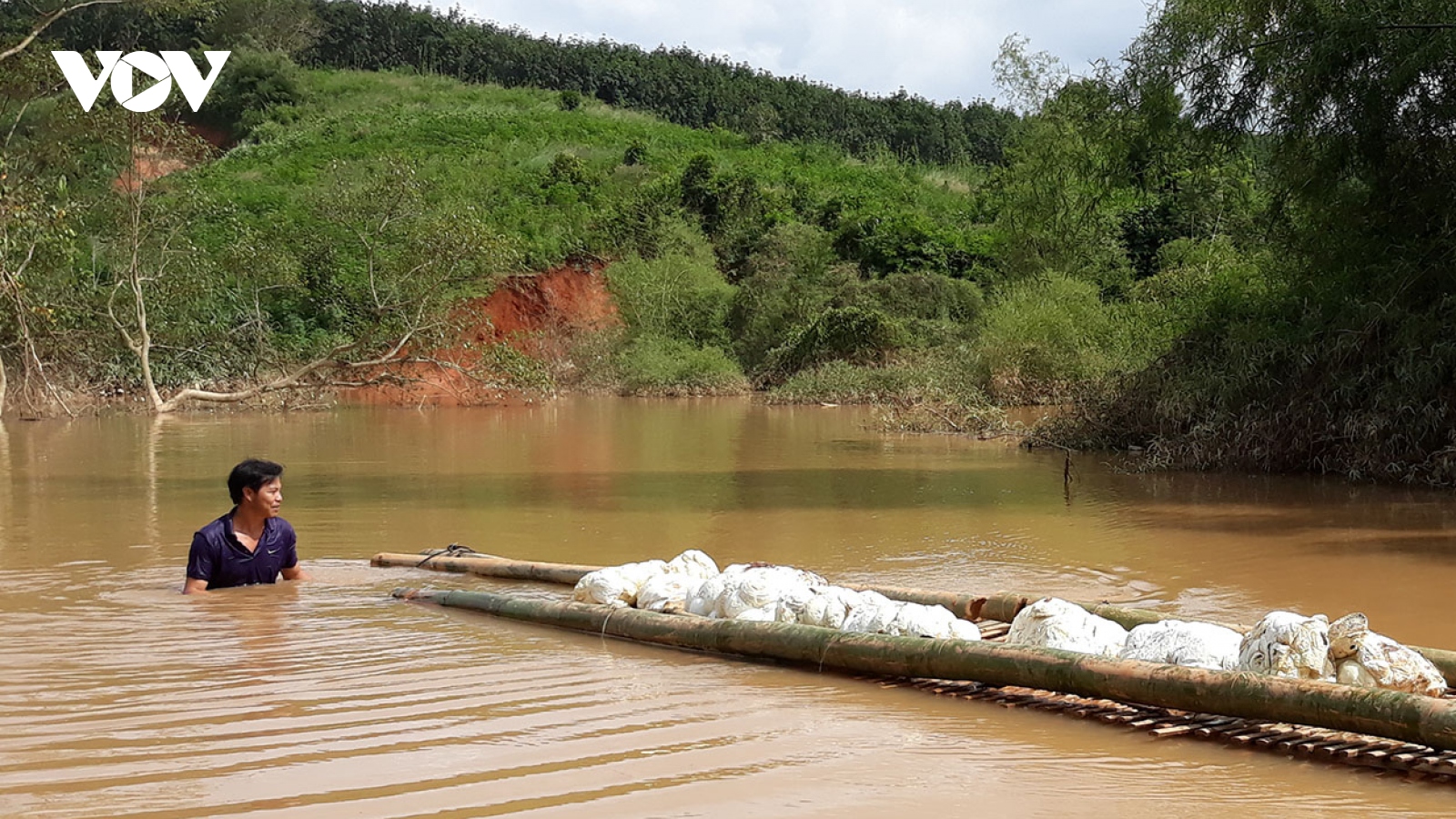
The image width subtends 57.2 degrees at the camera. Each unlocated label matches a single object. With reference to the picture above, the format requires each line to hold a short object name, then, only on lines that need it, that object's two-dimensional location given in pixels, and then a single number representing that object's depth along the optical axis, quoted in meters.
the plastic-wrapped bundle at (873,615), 5.41
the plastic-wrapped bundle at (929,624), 5.32
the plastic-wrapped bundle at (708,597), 6.14
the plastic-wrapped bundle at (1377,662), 4.38
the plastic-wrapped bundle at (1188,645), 4.78
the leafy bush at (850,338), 31.53
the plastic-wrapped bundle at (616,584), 6.54
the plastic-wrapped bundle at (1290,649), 4.49
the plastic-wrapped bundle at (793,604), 5.75
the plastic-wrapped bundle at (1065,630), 5.14
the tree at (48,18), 17.00
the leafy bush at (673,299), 36.97
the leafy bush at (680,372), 33.28
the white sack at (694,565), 6.75
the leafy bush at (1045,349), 23.64
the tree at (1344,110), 11.71
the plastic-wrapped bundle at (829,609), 5.66
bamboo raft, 3.91
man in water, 7.07
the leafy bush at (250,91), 60.31
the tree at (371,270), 25.36
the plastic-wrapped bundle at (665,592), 6.38
